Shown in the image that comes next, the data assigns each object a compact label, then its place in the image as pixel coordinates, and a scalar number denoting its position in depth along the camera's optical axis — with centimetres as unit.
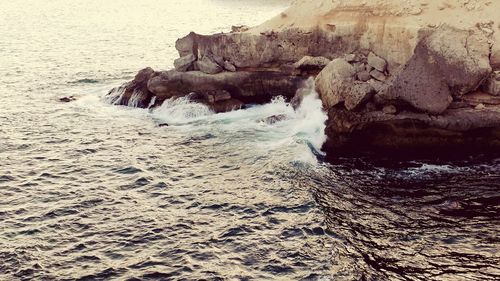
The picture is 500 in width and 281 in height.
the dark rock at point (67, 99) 4975
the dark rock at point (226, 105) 4378
